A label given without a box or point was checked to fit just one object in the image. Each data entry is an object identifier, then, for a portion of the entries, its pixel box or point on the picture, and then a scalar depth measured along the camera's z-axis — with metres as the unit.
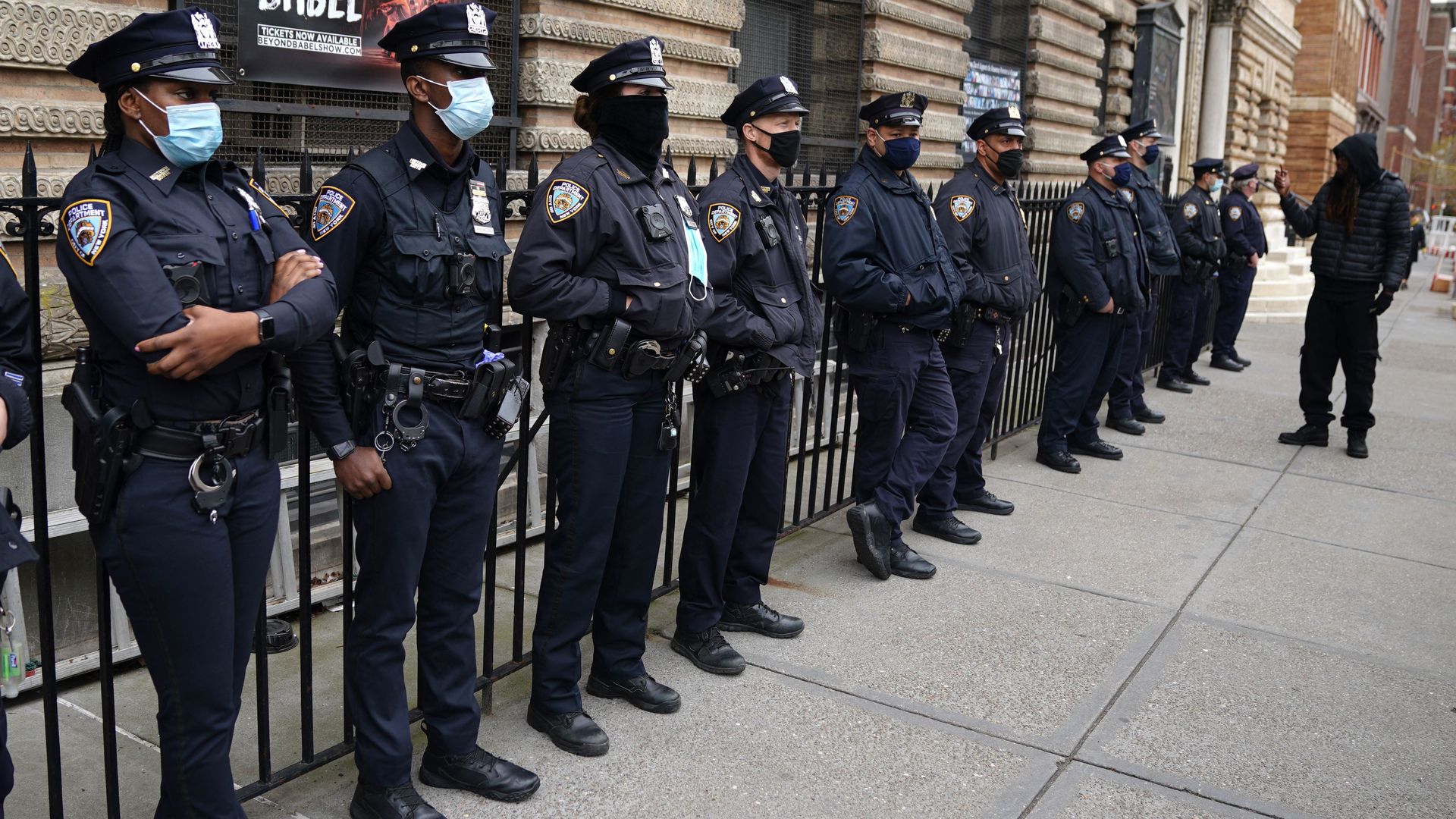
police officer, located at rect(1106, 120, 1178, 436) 9.12
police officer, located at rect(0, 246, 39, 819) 2.44
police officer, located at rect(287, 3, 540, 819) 3.14
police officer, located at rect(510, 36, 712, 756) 3.66
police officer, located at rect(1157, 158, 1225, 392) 10.81
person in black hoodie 8.52
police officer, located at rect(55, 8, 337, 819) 2.57
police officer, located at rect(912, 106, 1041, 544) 6.11
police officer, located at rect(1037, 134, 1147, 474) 7.64
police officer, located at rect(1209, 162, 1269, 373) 12.08
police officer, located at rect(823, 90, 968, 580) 5.29
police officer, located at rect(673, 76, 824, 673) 4.41
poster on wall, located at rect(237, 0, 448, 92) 5.51
